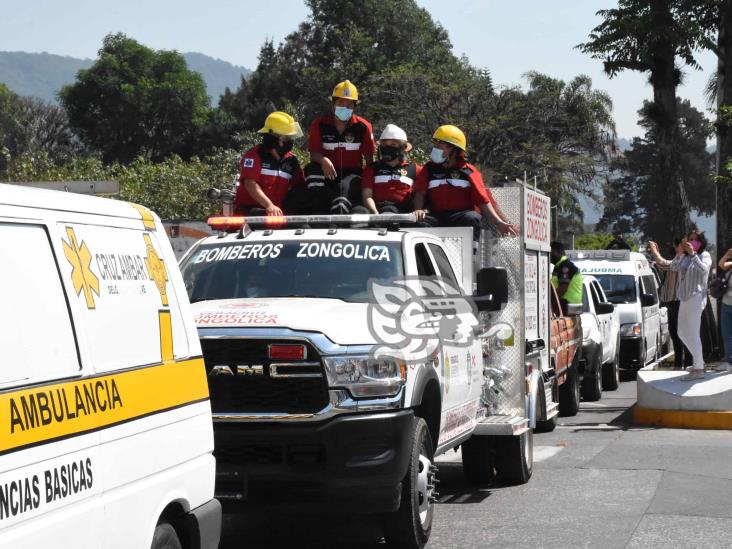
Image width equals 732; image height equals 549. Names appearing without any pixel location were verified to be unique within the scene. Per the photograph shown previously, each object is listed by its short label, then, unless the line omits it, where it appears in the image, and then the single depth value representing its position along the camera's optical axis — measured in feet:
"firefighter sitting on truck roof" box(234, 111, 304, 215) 36.78
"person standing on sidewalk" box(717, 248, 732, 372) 51.88
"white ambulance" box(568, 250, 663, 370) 73.97
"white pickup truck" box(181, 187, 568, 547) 24.64
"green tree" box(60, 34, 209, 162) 282.56
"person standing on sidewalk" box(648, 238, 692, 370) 59.21
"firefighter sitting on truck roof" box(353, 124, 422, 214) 37.27
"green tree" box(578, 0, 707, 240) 87.66
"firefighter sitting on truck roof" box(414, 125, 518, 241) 35.76
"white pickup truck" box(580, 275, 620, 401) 60.49
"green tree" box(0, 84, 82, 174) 259.60
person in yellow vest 57.11
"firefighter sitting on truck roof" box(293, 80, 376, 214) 37.55
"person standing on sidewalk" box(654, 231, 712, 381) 49.65
